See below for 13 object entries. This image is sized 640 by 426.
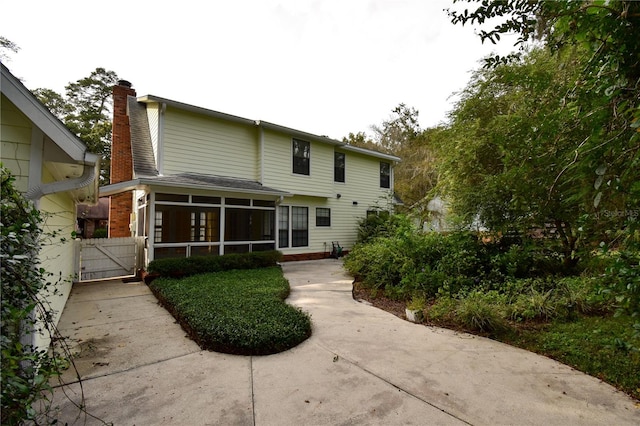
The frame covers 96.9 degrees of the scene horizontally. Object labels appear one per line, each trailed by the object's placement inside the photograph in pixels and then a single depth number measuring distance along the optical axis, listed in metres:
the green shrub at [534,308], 4.64
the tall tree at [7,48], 11.49
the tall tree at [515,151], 2.85
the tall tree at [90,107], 20.52
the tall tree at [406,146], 21.89
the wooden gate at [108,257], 8.17
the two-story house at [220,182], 9.02
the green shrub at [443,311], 4.86
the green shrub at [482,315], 4.40
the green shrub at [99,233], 18.65
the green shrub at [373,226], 12.98
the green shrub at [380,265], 7.13
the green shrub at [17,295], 1.59
